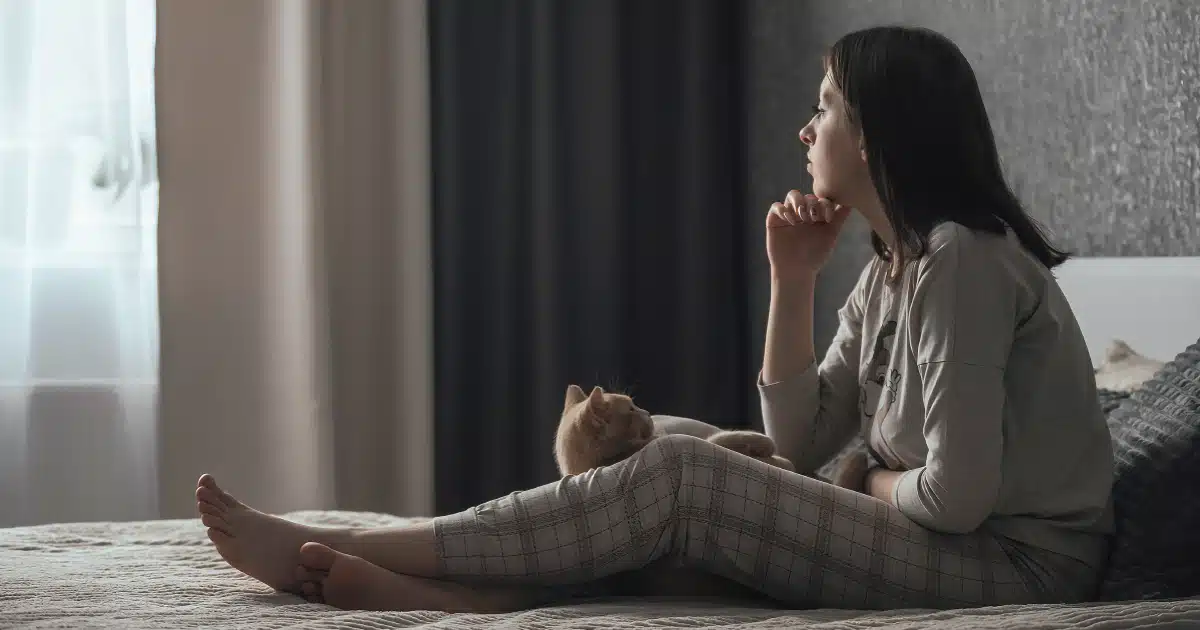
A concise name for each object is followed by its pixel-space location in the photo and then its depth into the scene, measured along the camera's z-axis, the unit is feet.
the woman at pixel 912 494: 10.53
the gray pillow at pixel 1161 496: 10.49
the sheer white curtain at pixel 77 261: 15.60
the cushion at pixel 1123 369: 11.63
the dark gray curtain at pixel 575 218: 17.82
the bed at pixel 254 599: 10.02
